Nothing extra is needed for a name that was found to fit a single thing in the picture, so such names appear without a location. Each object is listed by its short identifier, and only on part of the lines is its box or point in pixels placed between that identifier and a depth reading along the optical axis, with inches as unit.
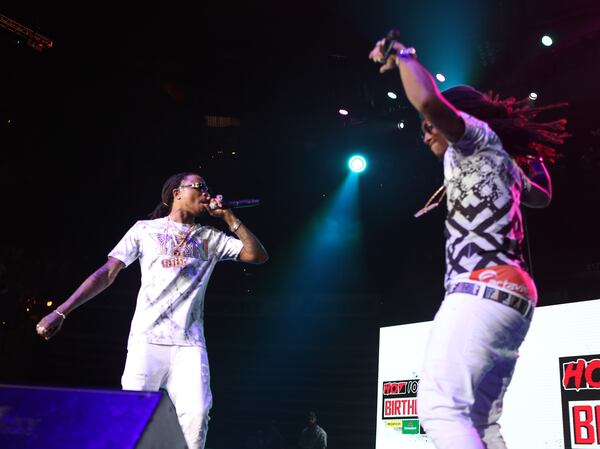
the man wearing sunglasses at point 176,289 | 114.7
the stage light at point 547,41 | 268.2
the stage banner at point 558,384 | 166.7
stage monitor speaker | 79.1
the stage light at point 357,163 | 373.4
